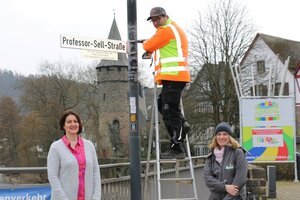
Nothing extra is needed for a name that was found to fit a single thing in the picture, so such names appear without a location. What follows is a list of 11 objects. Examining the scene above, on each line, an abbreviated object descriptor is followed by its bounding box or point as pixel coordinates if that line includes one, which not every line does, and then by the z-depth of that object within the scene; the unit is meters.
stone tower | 67.06
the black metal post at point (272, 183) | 12.80
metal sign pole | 5.68
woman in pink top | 4.32
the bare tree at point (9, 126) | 59.91
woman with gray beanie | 5.12
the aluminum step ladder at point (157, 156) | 5.98
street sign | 5.39
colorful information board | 16.89
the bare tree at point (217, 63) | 37.19
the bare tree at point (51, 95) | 52.47
